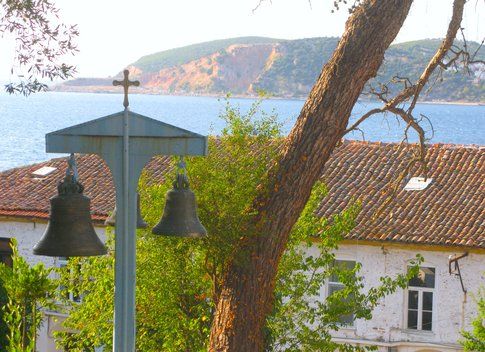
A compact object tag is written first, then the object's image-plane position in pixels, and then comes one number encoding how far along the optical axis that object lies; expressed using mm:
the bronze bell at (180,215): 14703
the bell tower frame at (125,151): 13117
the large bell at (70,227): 13327
